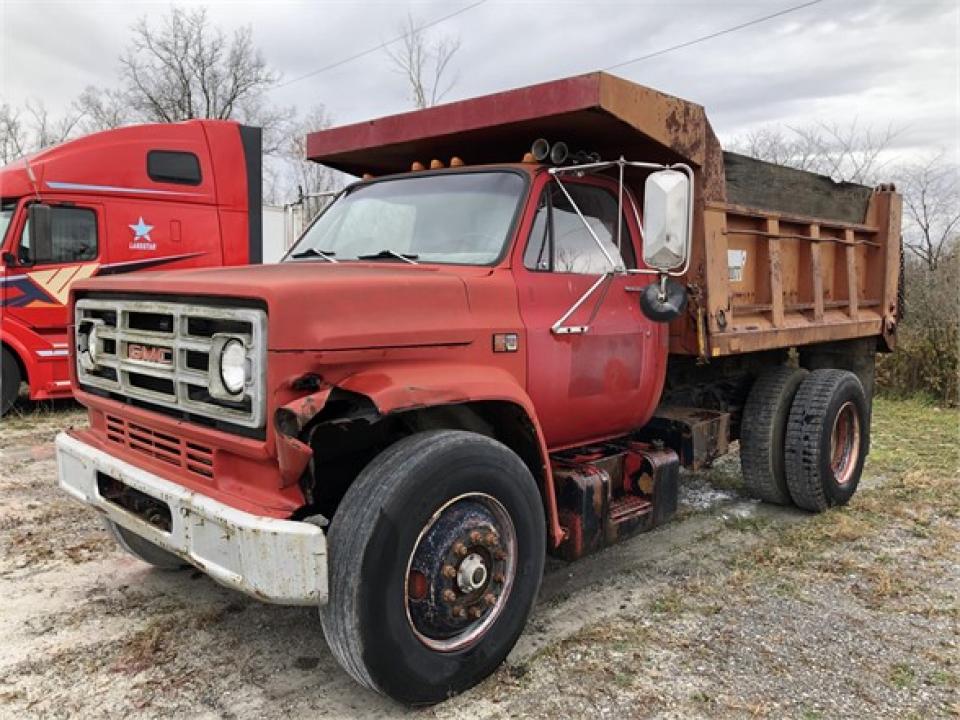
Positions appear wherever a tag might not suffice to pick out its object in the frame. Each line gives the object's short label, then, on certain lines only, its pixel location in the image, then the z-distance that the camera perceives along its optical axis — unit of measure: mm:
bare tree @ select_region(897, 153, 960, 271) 13591
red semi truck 8742
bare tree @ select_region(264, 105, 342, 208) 21134
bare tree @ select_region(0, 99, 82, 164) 33156
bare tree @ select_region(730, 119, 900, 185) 18611
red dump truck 2824
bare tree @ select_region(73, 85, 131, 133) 34250
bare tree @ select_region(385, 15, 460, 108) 26406
